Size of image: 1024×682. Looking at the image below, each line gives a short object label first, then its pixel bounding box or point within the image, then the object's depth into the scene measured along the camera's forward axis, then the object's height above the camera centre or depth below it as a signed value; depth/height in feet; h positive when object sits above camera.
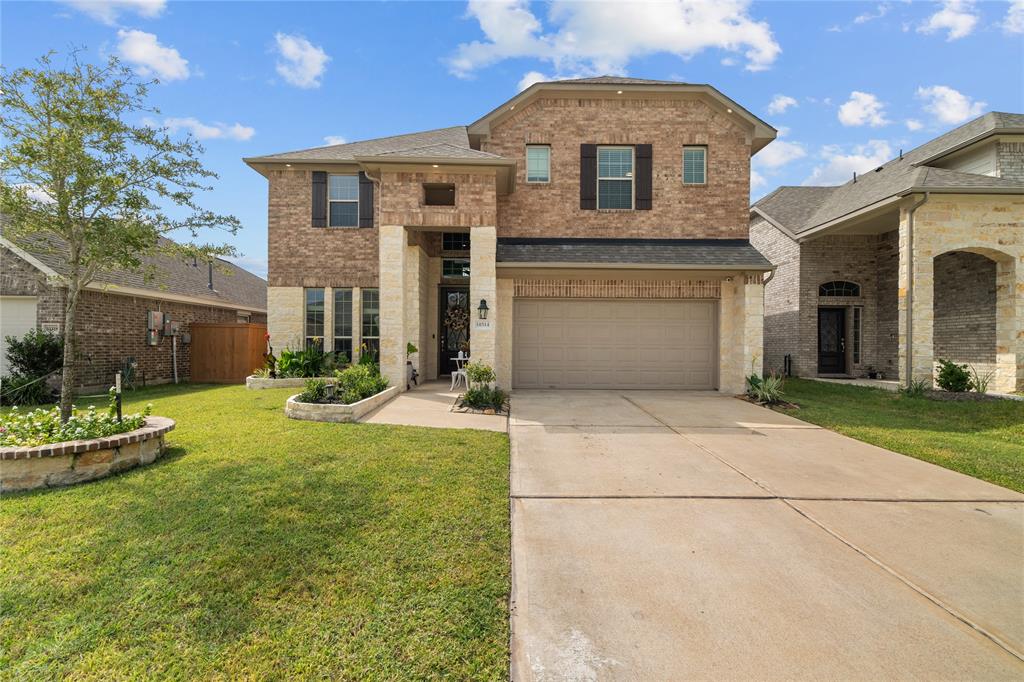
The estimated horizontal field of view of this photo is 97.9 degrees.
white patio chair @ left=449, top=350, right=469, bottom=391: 33.99 -2.75
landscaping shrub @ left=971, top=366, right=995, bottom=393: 31.63 -2.99
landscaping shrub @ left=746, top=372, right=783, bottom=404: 30.76 -3.61
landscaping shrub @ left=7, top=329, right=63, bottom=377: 31.76 -1.41
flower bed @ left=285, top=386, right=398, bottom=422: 22.49 -3.84
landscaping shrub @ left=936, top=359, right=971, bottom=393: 31.58 -2.73
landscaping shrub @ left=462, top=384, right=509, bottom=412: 27.02 -3.81
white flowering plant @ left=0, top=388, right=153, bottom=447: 14.62 -3.21
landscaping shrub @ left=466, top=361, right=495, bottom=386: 29.27 -2.41
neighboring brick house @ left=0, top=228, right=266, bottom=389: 33.94 +1.97
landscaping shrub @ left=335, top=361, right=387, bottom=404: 25.09 -2.92
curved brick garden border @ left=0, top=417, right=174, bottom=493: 13.46 -4.01
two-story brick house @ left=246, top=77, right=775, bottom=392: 35.40 +7.57
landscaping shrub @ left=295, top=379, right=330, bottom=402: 24.48 -3.08
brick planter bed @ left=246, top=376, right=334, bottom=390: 35.24 -3.72
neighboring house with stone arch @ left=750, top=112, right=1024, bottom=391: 33.55 +6.98
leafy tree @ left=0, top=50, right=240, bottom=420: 16.06 +6.01
